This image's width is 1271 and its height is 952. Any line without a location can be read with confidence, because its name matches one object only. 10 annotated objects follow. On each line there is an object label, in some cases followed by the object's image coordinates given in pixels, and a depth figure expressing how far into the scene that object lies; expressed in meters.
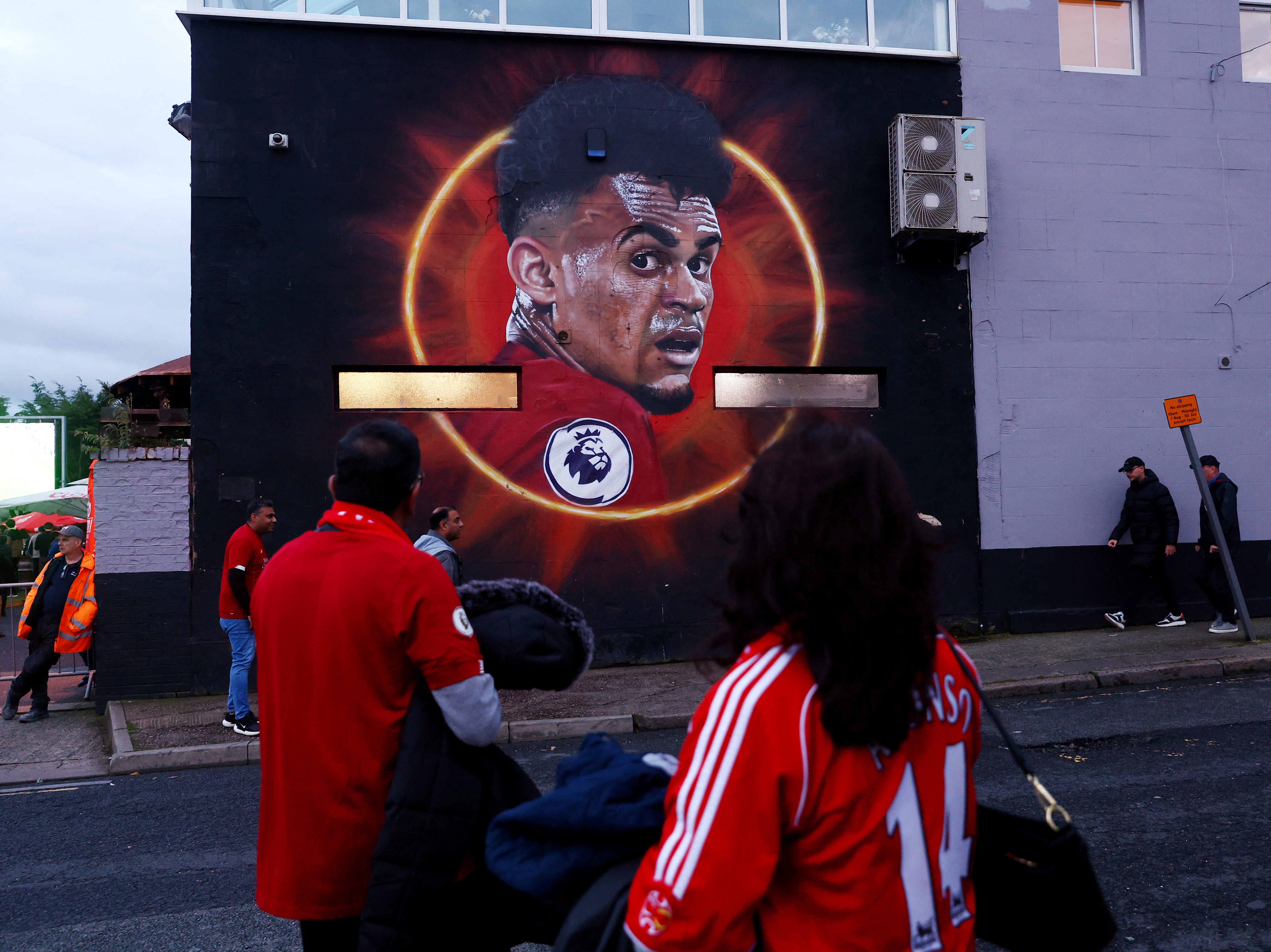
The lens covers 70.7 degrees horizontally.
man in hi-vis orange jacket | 8.42
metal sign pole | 9.16
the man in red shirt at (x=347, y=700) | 2.04
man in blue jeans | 7.31
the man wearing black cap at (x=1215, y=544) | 9.88
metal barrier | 10.96
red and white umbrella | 17.62
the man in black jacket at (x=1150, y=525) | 10.20
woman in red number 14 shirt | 1.23
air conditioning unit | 10.12
